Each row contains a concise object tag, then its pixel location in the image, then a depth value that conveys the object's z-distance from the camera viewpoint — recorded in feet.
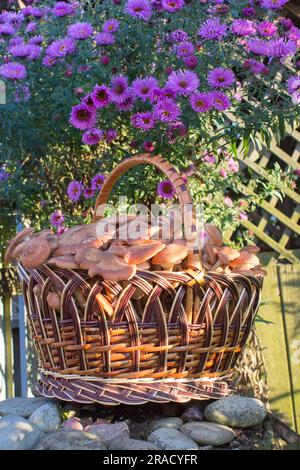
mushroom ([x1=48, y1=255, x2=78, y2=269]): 4.81
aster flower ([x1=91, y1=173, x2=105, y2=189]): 6.95
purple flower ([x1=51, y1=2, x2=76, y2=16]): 7.22
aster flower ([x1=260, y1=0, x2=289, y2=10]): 6.82
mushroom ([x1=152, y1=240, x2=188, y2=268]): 4.83
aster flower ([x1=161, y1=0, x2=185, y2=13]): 6.58
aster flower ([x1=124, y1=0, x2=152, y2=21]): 6.63
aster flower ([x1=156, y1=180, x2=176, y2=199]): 6.25
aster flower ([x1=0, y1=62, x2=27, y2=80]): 6.73
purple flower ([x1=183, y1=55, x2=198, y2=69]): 6.45
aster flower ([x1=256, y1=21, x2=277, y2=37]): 6.76
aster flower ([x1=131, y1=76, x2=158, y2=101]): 6.31
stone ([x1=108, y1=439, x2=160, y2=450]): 4.34
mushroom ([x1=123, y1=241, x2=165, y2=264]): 4.75
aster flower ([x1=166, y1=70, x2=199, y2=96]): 6.18
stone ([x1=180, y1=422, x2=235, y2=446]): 4.78
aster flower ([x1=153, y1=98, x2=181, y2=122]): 6.14
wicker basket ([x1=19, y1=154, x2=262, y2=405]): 4.80
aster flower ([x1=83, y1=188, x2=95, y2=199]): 7.09
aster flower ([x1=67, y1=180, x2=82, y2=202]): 7.18
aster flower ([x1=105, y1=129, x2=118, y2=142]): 6.87
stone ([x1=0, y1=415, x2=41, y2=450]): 4.33
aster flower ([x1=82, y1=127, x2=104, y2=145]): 6.63
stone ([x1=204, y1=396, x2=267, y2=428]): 5.11
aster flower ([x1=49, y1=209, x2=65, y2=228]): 7.24
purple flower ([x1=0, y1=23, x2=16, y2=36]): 7.38
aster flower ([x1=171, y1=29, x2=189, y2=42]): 6.75
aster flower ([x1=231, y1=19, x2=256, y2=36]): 6.48
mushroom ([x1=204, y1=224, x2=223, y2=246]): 5.58
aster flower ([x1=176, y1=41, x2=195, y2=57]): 6.53
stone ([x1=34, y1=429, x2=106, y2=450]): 4.20
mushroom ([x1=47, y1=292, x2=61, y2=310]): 4.91
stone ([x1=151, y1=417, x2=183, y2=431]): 4.97
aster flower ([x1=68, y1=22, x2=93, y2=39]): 6.70
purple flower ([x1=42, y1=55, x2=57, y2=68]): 6.84
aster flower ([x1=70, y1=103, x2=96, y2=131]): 6.38
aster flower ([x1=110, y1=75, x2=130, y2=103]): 6.41
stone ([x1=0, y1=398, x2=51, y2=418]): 5.27
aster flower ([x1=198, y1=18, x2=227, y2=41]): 6.50
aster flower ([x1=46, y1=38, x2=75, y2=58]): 6.70
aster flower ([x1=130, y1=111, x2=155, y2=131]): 6.29
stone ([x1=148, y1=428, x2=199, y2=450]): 4.57
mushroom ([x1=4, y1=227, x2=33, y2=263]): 5.68
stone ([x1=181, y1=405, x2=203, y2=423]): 5.16
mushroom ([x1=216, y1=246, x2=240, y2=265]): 5.34
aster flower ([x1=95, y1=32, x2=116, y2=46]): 6.57
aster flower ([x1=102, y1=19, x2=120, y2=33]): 6.67
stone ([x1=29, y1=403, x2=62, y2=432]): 4.95
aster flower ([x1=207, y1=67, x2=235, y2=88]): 6.34
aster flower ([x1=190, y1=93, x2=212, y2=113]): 6.24
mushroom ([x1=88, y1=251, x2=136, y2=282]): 4.62
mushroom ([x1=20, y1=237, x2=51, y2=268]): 5.00
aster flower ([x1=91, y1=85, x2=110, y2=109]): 6.30
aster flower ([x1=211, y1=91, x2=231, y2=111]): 6.29
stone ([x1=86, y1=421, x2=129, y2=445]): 4.52
